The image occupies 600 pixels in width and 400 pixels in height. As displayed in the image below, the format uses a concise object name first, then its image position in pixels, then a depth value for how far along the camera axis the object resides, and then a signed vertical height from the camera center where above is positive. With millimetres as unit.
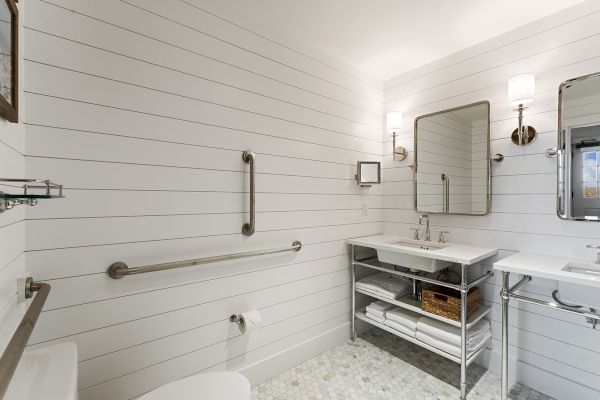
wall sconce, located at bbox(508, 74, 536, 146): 1729 +642
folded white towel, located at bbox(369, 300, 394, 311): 2252 -852
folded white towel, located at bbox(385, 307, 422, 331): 2028 -864
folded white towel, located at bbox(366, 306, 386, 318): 2213 -890
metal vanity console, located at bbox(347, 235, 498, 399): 1716 -447
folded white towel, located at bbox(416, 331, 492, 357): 1783 -940
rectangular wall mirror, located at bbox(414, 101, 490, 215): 2049 +315
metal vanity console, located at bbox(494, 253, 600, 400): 1323 -369
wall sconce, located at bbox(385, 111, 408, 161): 2461 +646
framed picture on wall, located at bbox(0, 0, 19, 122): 817 +435
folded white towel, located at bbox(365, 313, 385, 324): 2201 -934
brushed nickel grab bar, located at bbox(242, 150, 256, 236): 1722 +69
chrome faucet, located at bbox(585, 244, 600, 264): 1511 -247
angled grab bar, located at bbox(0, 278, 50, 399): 503 -319
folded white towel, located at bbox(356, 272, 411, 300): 2174 -684
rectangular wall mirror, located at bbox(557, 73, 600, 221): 1613 +305
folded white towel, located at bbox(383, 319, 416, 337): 2016 -936
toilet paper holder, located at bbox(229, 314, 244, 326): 1682 -712
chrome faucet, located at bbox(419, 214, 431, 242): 2326 -259
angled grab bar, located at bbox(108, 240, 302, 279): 1312 -328
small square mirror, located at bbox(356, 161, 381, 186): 2361 +234
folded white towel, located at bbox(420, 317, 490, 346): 1810 -865
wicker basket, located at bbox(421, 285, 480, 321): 1814 -678
